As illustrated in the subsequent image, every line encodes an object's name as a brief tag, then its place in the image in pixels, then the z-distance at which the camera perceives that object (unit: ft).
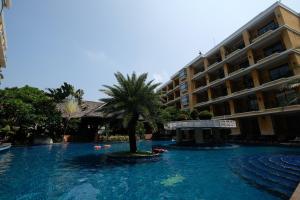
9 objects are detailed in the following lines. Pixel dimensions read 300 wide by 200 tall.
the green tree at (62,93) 90.08
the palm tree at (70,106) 96.12
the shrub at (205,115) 56.34
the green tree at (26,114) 72.03
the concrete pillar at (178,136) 65.50
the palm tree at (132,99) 39.56
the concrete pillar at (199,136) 58.92
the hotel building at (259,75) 62.77
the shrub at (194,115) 59.50
